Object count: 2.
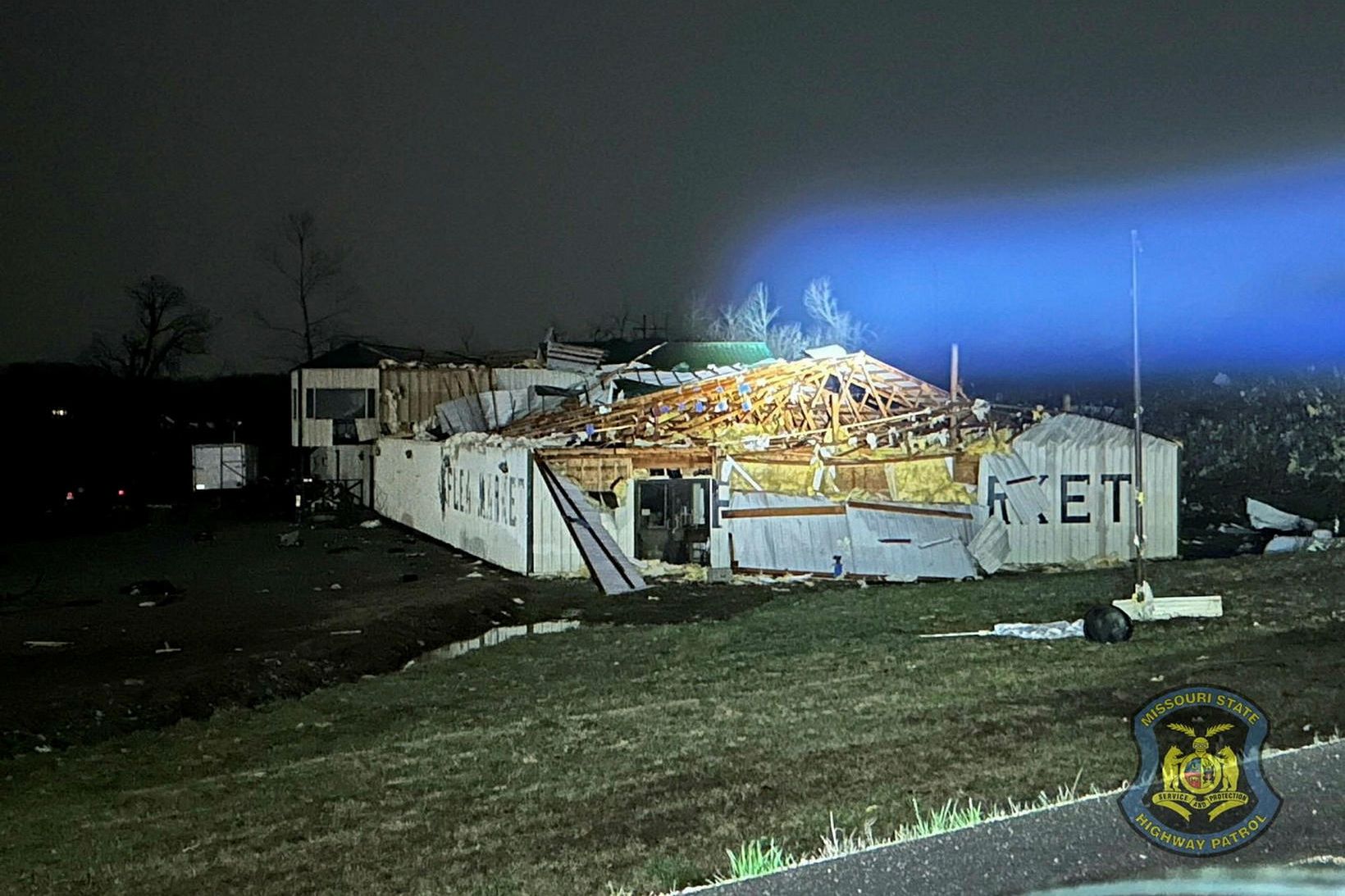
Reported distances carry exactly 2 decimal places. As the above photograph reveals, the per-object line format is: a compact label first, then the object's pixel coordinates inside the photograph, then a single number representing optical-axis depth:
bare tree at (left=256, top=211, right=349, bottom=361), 66.44
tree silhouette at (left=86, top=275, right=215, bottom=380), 68.19
